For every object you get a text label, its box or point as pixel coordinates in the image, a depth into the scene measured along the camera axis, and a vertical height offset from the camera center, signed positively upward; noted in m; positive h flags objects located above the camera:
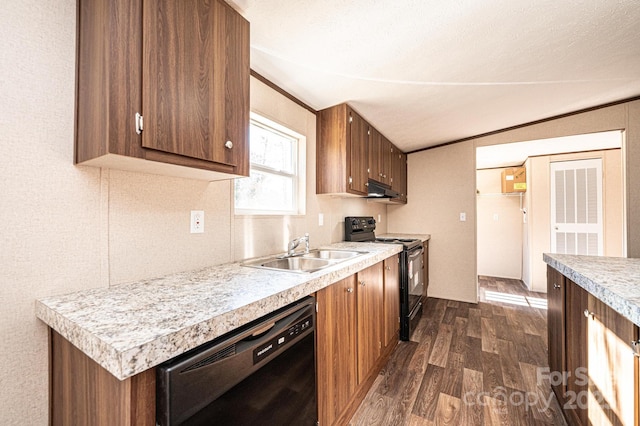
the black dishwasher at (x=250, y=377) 0.63 -0.49
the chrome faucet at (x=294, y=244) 1.89 -0.22
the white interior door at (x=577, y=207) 3.72 +0.11
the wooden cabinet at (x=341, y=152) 2.31 +0.58
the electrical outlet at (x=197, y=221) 1.37 -0.04
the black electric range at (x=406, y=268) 2.58 -0.58
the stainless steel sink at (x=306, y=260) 1.67 -0.32
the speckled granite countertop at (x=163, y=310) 0.58 -0.29
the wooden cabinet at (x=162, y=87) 0.84 +0.48
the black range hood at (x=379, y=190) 2.74 +0.27
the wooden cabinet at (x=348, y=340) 1.30 -0.77
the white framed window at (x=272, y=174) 1.84 +0.33
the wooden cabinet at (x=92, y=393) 0.60 -0.47
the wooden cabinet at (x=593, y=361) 0.90 -0.64
